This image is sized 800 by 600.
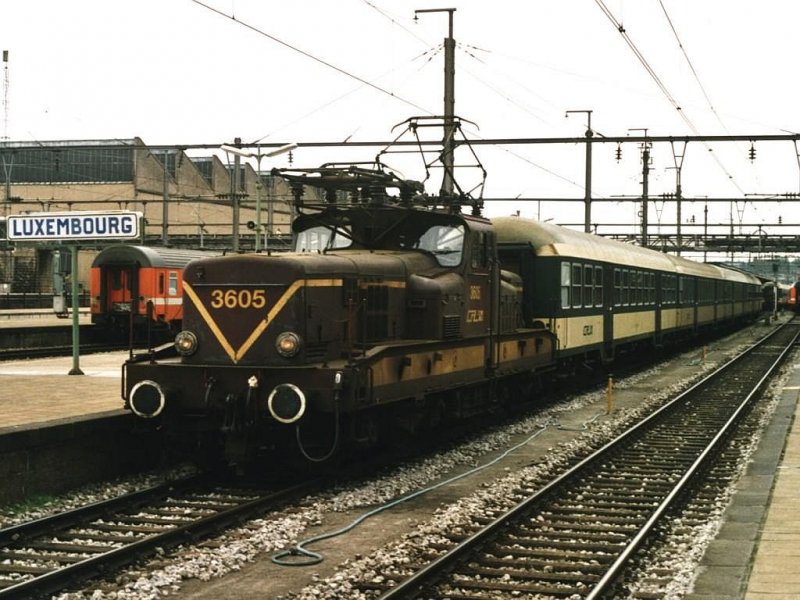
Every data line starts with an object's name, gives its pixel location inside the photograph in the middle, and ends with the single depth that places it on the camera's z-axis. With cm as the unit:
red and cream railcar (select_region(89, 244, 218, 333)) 3147
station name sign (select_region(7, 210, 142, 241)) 1655
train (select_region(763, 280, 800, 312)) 7058
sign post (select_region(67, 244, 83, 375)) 1697
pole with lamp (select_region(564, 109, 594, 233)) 3338
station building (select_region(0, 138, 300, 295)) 6538
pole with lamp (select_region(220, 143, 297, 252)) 2552
